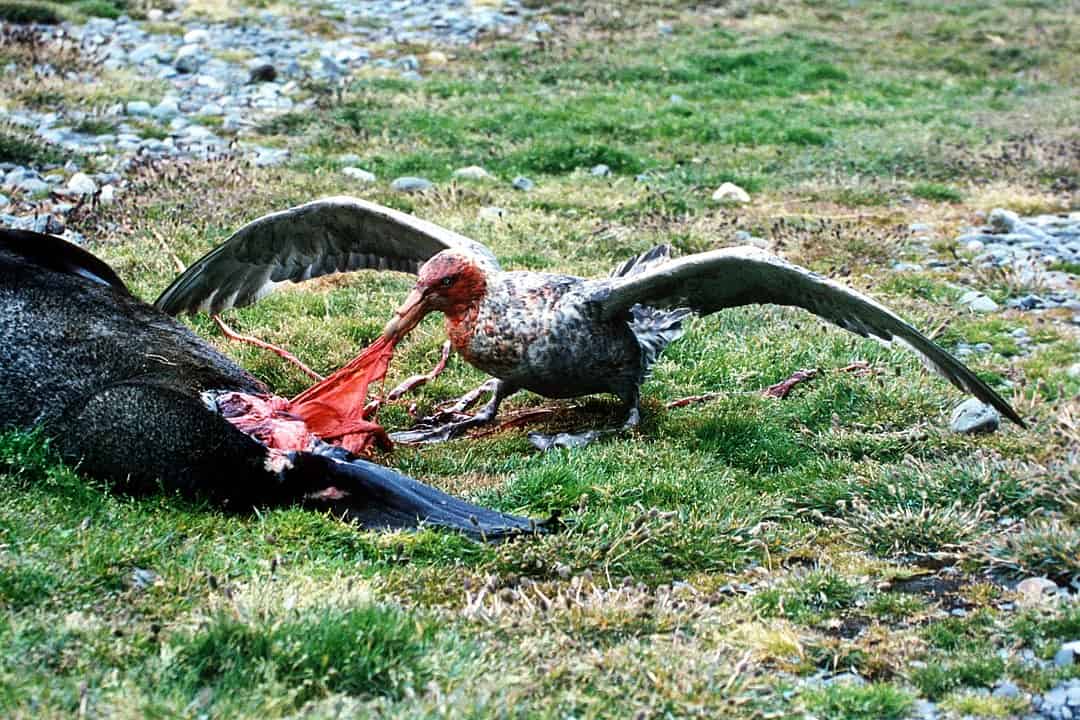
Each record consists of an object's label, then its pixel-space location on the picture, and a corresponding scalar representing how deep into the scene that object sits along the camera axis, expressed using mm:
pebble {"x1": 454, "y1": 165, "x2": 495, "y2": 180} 12094
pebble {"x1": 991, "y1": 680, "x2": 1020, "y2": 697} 4418
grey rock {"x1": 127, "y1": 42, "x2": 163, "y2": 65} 15781
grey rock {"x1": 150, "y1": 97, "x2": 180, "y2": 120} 13305
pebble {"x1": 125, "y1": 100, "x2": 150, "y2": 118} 13239
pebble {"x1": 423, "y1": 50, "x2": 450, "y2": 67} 16828
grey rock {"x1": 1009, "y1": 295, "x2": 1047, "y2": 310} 9438
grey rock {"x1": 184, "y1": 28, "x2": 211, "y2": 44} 16766
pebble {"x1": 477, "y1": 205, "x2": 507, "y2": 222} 10766
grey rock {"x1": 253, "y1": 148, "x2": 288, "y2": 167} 12007
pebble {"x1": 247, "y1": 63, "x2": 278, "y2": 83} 15195
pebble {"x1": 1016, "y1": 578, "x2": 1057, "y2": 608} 5098
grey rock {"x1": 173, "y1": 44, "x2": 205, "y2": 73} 15516
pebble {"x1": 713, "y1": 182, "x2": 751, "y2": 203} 12148
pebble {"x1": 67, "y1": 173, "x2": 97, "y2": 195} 10605
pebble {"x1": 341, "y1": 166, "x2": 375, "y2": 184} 11688
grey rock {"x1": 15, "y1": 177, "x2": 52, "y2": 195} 10492
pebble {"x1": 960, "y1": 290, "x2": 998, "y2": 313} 9344
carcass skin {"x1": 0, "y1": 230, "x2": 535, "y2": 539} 5246
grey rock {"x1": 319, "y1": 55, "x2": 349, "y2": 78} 15781
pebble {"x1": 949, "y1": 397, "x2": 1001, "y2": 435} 7008
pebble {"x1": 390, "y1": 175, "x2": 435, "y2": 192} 11594
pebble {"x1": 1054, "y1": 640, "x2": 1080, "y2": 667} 4604
